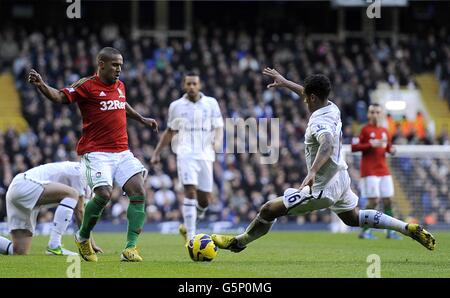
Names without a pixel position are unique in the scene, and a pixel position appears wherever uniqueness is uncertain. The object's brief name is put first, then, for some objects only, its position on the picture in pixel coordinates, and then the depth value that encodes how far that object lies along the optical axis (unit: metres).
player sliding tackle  10.41
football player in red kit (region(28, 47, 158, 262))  11.13
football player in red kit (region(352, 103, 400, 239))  17.81
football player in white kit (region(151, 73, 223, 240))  15.23
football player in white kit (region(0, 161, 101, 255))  12.70
